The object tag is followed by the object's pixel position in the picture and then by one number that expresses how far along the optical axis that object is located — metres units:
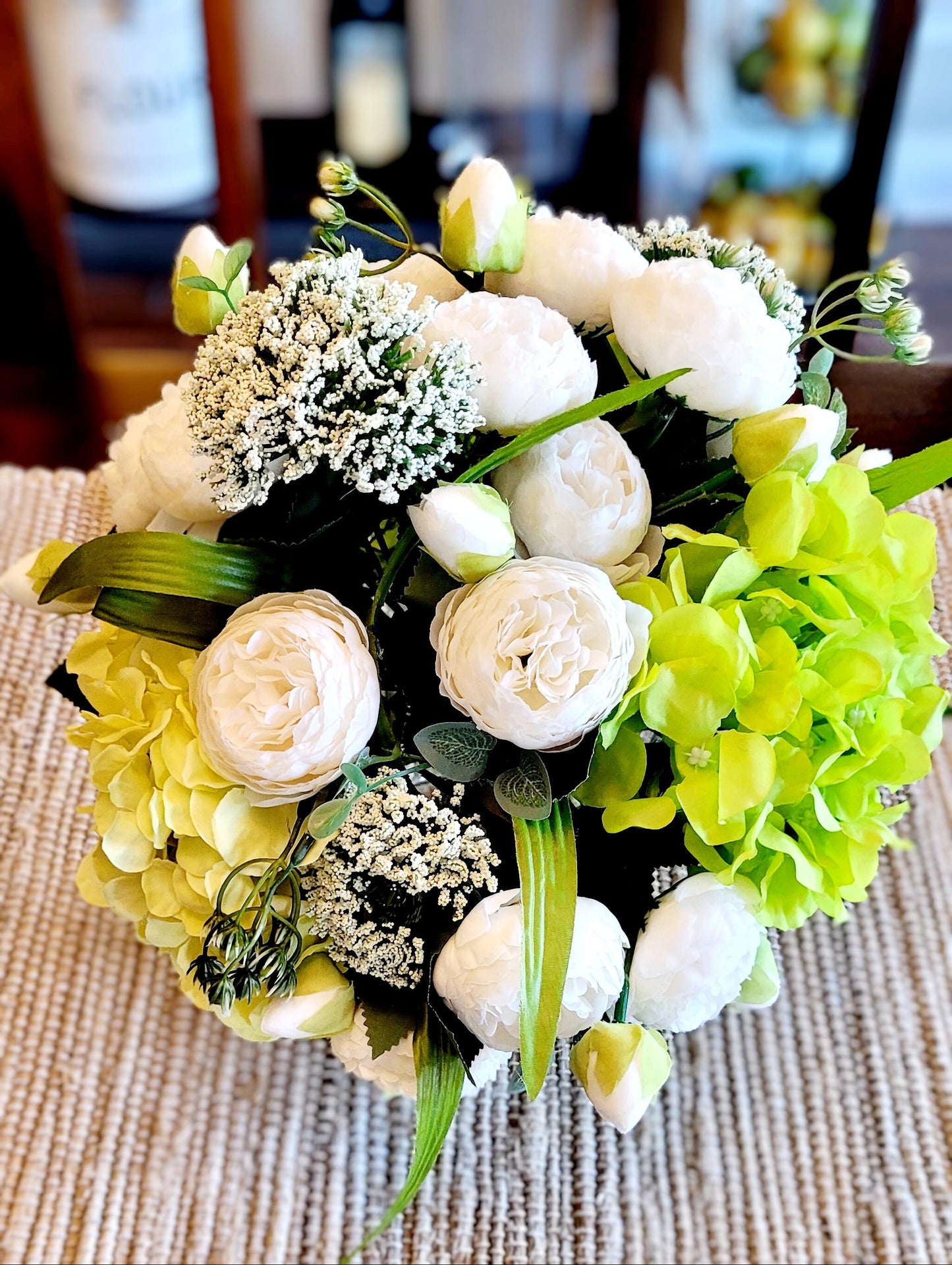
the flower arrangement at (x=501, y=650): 0.40
